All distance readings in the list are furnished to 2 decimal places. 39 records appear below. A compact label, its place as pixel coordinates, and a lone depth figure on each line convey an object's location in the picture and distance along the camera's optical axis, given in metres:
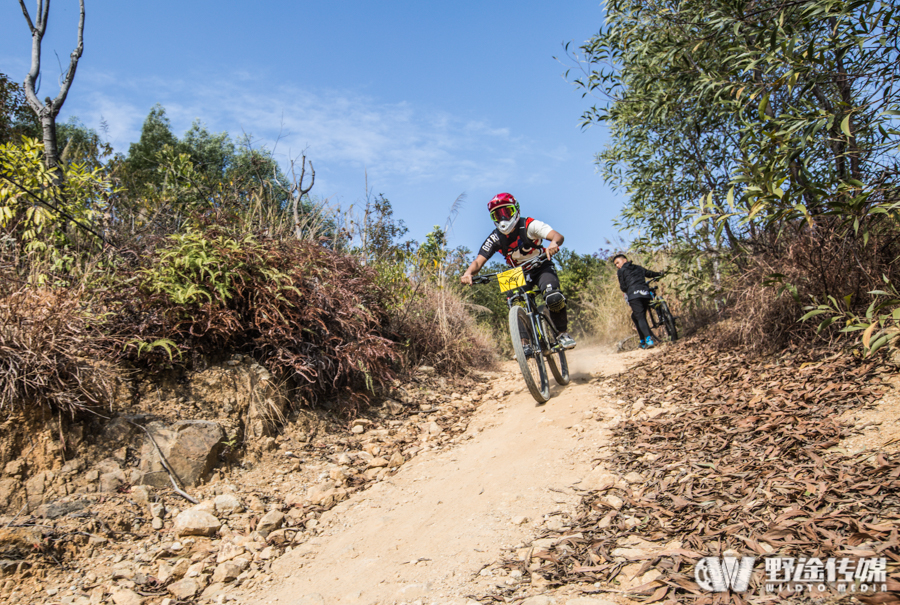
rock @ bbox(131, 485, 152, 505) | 3.13
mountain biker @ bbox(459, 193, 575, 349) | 5.27
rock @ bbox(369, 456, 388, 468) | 4.04
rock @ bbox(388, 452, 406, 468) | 4.07
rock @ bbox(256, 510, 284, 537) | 3.07
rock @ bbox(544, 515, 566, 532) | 2.53
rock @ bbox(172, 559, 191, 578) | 2.67
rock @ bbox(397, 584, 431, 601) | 2.14
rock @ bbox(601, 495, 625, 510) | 2.60
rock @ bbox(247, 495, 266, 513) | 3.30
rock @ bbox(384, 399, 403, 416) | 5.14
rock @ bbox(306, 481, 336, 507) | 3.46
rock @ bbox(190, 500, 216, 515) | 3.14
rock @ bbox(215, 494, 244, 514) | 3.21
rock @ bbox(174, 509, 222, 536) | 2.97
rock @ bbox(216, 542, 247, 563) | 2.81
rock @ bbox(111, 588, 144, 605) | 2.45
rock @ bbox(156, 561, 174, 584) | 2.62
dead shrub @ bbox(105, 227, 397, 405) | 3.91
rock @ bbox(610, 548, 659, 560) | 2.08
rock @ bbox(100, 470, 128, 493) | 3.13
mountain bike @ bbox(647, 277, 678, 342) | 8.13
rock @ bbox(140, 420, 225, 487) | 3.35
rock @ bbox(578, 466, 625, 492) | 2.90
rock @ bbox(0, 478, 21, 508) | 2.80
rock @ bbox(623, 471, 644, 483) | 2.87
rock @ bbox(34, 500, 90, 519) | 2.83
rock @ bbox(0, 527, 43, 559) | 2.54
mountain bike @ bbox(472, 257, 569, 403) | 4.78
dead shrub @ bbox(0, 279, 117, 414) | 3.01
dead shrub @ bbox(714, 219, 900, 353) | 3.92
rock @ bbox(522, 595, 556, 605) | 1.89
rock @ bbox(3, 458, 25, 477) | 2.90
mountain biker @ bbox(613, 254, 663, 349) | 8.17
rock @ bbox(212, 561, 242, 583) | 2.64
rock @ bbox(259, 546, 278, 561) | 2.85
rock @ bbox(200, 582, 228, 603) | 2.53
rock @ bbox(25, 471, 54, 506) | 2.90
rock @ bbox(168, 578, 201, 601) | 2.51
